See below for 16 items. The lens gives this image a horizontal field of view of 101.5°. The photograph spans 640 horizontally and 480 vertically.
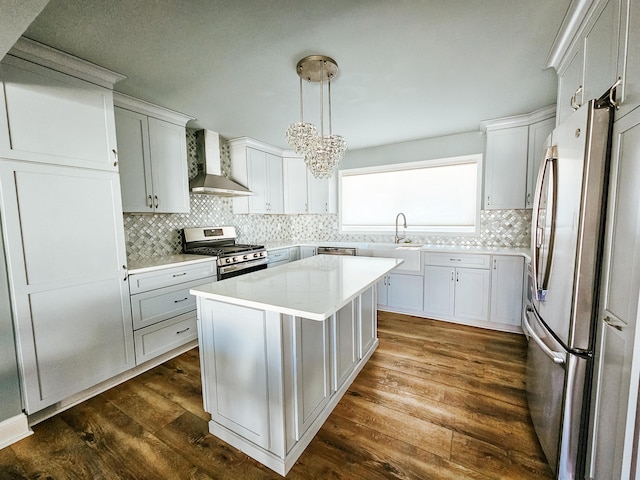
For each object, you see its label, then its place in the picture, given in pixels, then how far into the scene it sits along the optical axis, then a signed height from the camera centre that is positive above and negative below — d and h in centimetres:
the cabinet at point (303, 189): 429 +47
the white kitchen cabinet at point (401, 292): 335 -98
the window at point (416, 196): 347 +30
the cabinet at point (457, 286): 300 -83
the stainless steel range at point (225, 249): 289 -37
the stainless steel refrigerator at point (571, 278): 107 -29
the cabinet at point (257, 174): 367 +65
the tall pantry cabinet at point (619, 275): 89 -22
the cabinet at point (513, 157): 282 +67
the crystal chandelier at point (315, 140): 188 +57
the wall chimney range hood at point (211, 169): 308 +62
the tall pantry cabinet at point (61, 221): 155 -1
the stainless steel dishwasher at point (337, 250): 368 -48
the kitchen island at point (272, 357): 127 -75
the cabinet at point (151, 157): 238 +62
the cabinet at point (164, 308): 216 -79
